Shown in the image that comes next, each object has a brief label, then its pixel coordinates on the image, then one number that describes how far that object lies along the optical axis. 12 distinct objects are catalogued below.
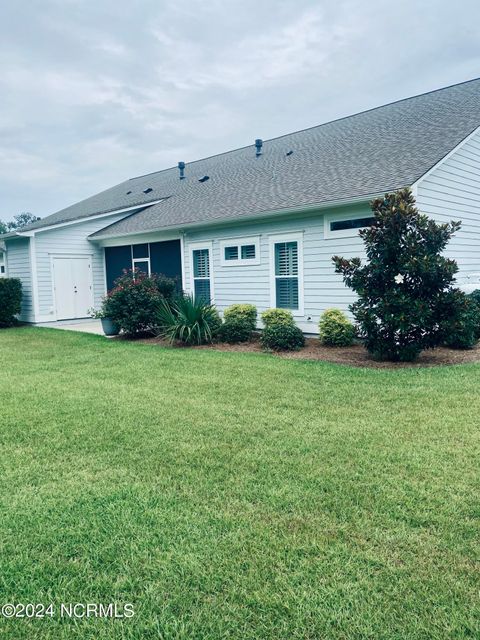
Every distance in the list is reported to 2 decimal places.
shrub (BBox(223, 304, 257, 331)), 10.25
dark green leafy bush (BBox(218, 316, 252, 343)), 9.73
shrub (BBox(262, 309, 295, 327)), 9.83
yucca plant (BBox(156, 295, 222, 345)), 9.65
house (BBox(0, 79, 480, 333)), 9.50
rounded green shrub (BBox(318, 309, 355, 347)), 8.89
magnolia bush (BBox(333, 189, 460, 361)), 7.00
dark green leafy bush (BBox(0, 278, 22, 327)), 13.91
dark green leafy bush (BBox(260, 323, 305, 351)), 8.73
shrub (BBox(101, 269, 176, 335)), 10.69
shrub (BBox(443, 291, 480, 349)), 6.95
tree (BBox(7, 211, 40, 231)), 65.88
